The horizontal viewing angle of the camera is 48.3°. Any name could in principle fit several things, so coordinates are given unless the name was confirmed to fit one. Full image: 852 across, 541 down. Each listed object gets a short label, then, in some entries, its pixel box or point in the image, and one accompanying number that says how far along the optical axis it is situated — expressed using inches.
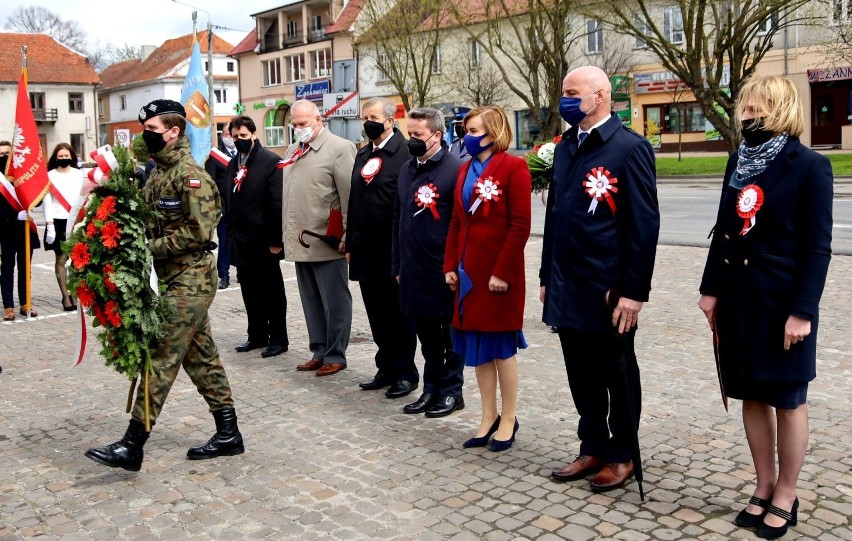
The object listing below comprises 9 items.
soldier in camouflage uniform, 208.7
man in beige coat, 302.2
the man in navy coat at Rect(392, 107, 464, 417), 242.8
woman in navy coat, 157.2
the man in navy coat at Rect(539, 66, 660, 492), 179.5
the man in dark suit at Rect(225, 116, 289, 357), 338.0
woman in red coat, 212.1
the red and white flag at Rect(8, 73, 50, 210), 430.9
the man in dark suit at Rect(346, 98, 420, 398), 279.3
